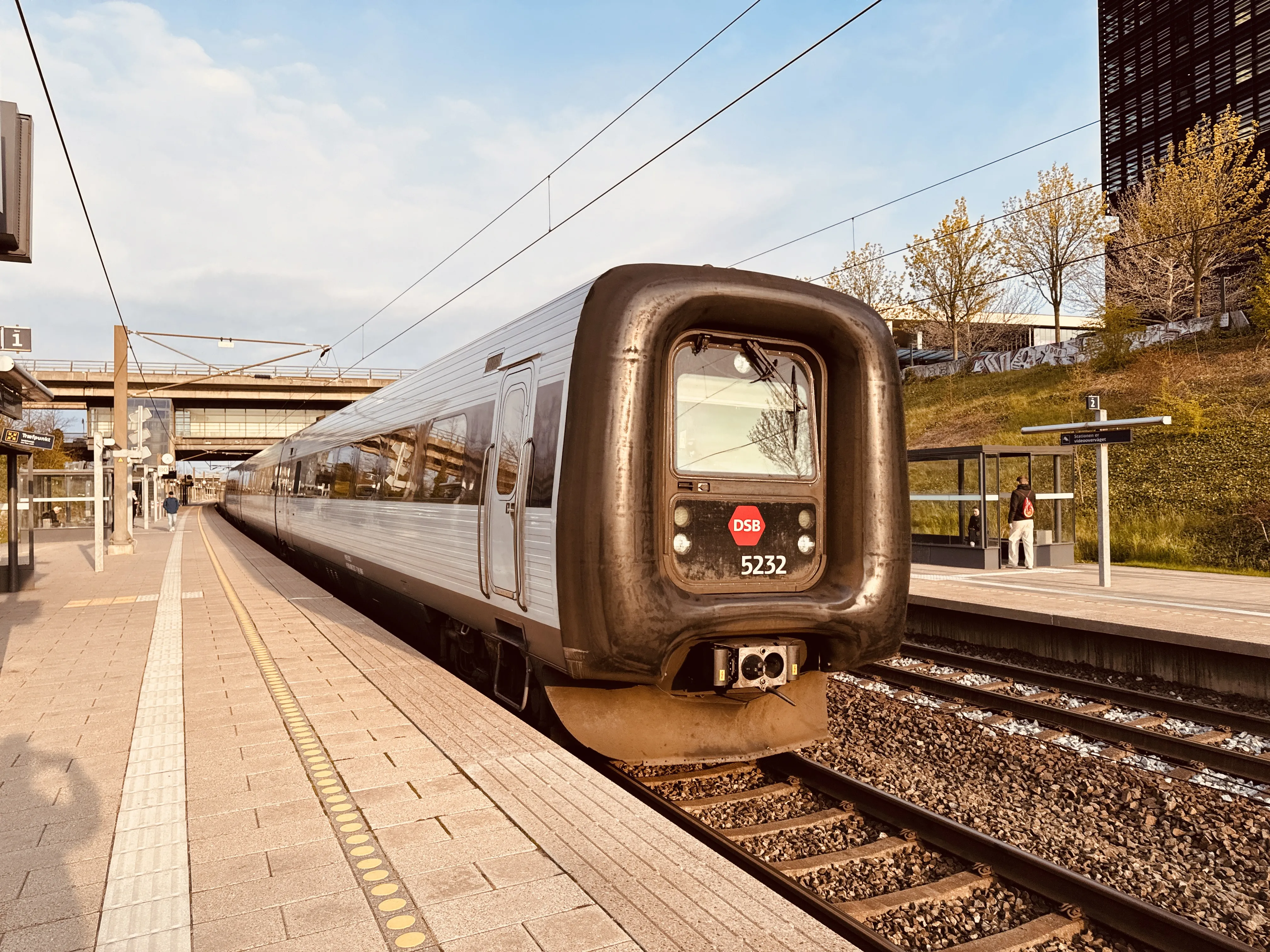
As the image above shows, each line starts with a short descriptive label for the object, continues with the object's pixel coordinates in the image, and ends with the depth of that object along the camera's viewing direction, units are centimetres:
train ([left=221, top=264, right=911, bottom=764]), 470
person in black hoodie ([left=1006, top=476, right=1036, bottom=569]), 1518
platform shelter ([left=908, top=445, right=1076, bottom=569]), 1558
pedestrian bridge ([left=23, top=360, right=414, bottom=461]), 5178
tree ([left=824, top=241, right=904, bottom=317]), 4106
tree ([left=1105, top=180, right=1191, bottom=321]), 3234
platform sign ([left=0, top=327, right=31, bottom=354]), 933
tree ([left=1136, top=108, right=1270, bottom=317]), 2975
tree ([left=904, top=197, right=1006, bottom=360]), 3719
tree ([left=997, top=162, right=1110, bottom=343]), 3506
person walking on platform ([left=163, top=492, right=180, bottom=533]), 3709
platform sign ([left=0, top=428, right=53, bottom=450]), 1294
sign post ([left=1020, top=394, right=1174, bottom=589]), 1187
